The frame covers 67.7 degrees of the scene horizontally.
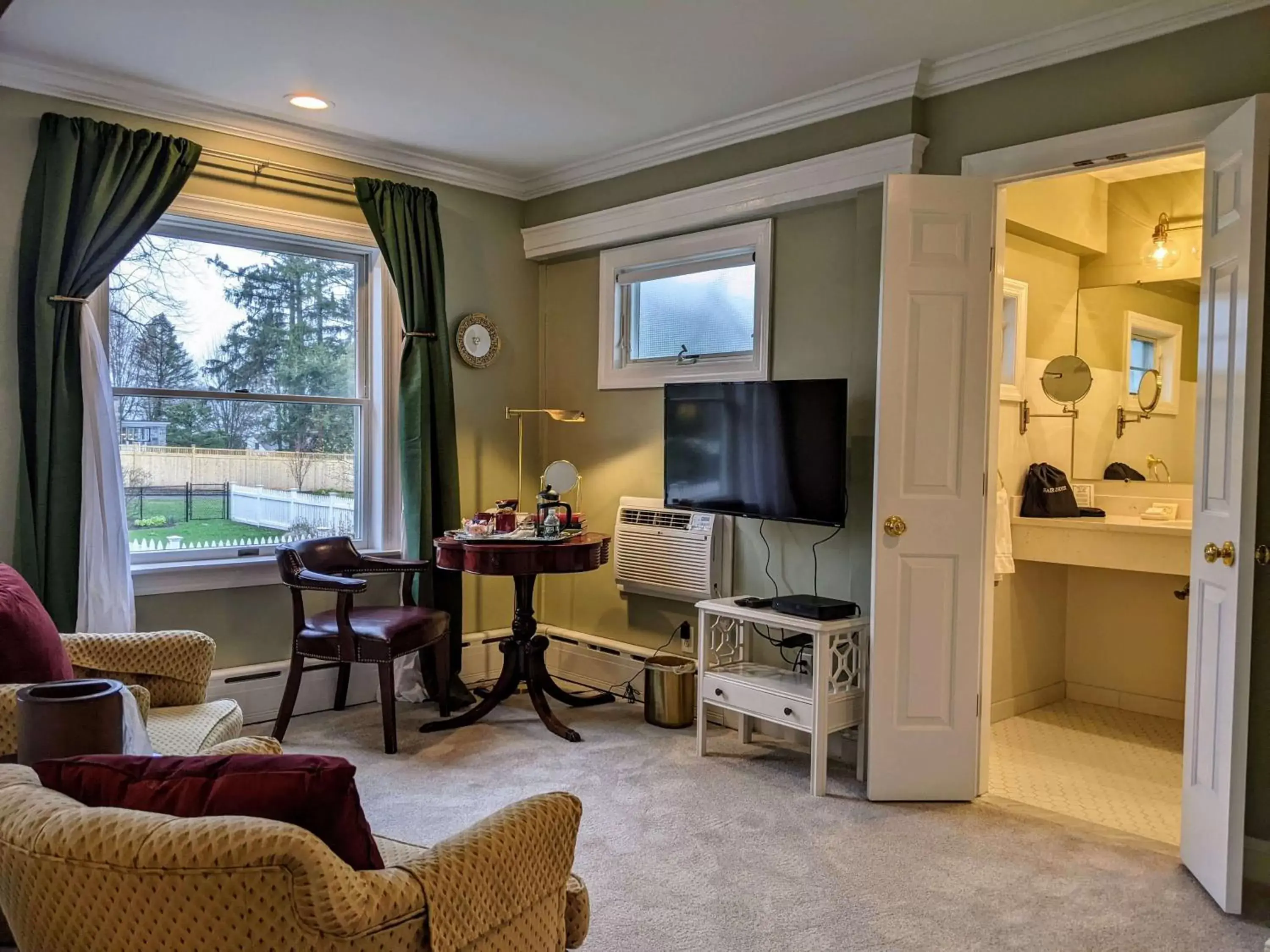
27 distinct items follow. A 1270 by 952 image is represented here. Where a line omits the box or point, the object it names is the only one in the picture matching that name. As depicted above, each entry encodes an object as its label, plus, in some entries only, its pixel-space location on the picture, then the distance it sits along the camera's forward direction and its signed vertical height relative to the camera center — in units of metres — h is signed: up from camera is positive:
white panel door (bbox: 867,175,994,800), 3.21 -0.16
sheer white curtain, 3.46 -0.31
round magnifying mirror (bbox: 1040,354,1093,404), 4.45 +0.30
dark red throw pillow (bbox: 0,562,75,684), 2.11 -0.49
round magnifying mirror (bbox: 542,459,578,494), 4.37 -0.19
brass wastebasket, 4.02 -1.09
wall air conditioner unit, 4.12 -0.51
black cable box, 3.34 -0.60
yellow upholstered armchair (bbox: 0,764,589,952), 1.23 -0.61
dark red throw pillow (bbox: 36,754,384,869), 1.32 -0.51
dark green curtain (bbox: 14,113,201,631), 3.38 +0.39
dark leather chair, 3.60 -0.75
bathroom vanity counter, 3.87 -0.42
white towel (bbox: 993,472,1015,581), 4.12 -0.43
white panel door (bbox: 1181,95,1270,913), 2.50 -0.14
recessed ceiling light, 3.70 +1.30
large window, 3.83 +0.19
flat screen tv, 3.47 -0.04
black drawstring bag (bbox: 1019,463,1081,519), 4.38 -0.24
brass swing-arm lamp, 4.43 +0.08
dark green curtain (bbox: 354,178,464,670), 4.34 +0.26
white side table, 3.30 -0.91
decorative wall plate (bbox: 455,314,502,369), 4.66 +0.47
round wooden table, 3.73 -0.61
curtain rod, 3.88 +1.12
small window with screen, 4.04 +0.59
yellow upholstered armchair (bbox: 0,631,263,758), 2.62 -0.72
